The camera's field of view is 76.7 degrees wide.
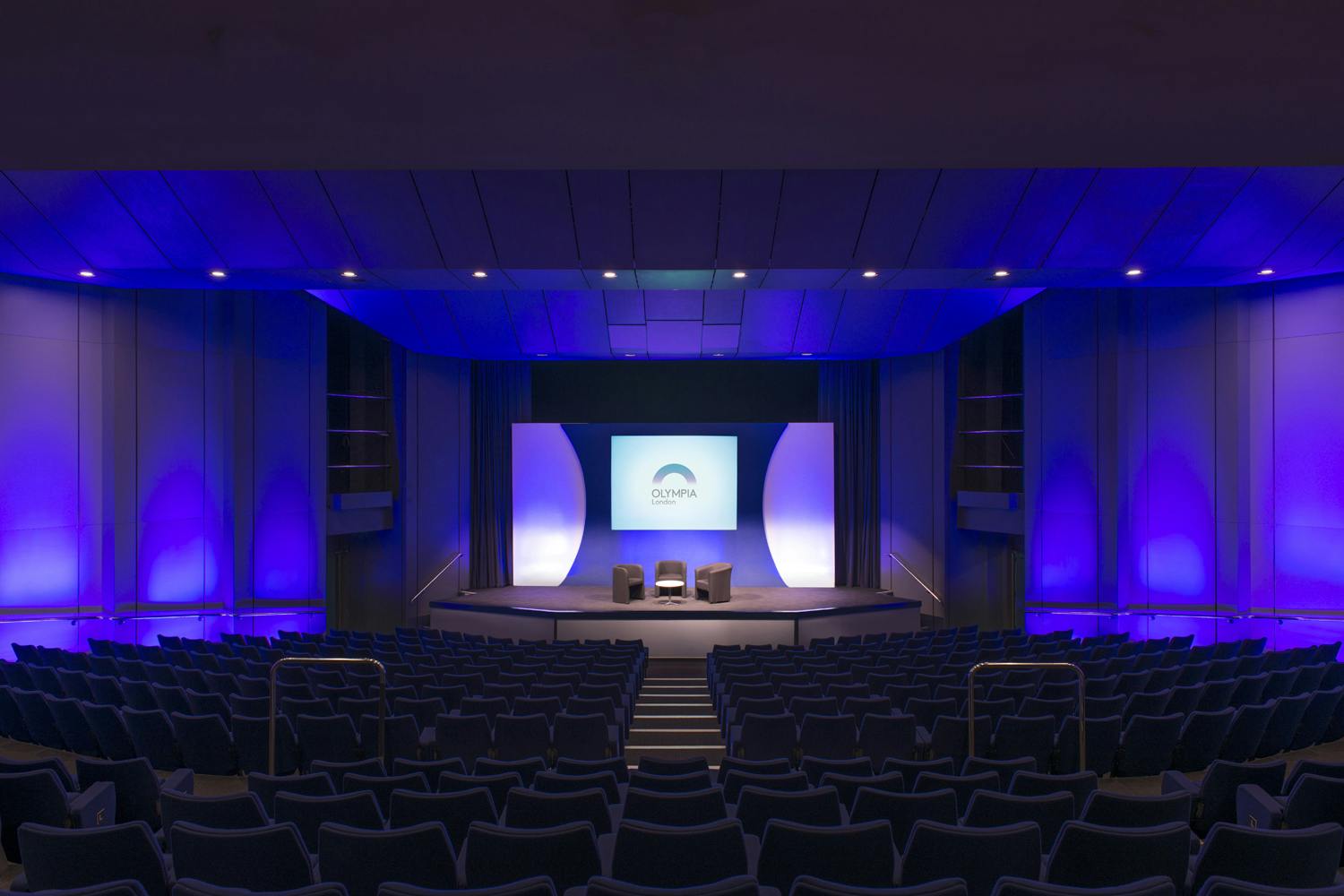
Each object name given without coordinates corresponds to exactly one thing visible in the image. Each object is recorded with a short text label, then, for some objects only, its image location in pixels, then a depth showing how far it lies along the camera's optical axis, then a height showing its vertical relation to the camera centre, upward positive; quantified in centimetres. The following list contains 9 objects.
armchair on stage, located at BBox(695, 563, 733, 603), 1689 -266
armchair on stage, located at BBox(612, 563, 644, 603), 1678 -265
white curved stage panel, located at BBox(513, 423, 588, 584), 1912 -99
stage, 1530 -313
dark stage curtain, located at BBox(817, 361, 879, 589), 1927 -6
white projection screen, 1877 -71
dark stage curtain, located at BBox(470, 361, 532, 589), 1914 -11
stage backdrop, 1909 -140
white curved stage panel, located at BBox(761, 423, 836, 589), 1911 -105
